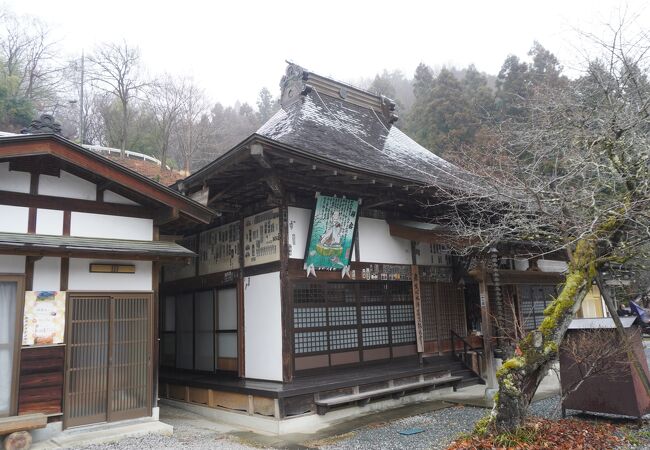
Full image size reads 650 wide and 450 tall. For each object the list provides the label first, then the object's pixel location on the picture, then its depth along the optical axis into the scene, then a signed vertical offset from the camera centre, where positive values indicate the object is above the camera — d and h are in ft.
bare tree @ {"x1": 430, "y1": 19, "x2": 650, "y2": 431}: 20.39 +5.25
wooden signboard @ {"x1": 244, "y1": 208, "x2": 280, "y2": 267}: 30.50 +4.68
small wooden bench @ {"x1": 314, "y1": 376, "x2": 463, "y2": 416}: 28.14 -5.86
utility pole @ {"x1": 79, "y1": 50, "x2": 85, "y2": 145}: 114.32 +53.22
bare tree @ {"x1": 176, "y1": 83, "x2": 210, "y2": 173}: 108.68 +43.50
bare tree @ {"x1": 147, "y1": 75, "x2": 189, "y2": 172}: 107.04 +48.10
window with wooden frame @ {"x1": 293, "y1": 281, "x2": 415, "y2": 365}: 30.71 -0.83
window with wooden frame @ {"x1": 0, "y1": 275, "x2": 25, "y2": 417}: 22.35 -0.80
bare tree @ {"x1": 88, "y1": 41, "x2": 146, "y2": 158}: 103.50 +52.41
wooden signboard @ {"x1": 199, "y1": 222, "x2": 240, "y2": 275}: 34.45 +4.66
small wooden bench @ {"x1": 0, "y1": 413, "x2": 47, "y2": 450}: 20.98 -4.84
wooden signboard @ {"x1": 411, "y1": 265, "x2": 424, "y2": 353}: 36.58 -0.37
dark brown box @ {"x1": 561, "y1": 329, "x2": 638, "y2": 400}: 24.17 -3.21
